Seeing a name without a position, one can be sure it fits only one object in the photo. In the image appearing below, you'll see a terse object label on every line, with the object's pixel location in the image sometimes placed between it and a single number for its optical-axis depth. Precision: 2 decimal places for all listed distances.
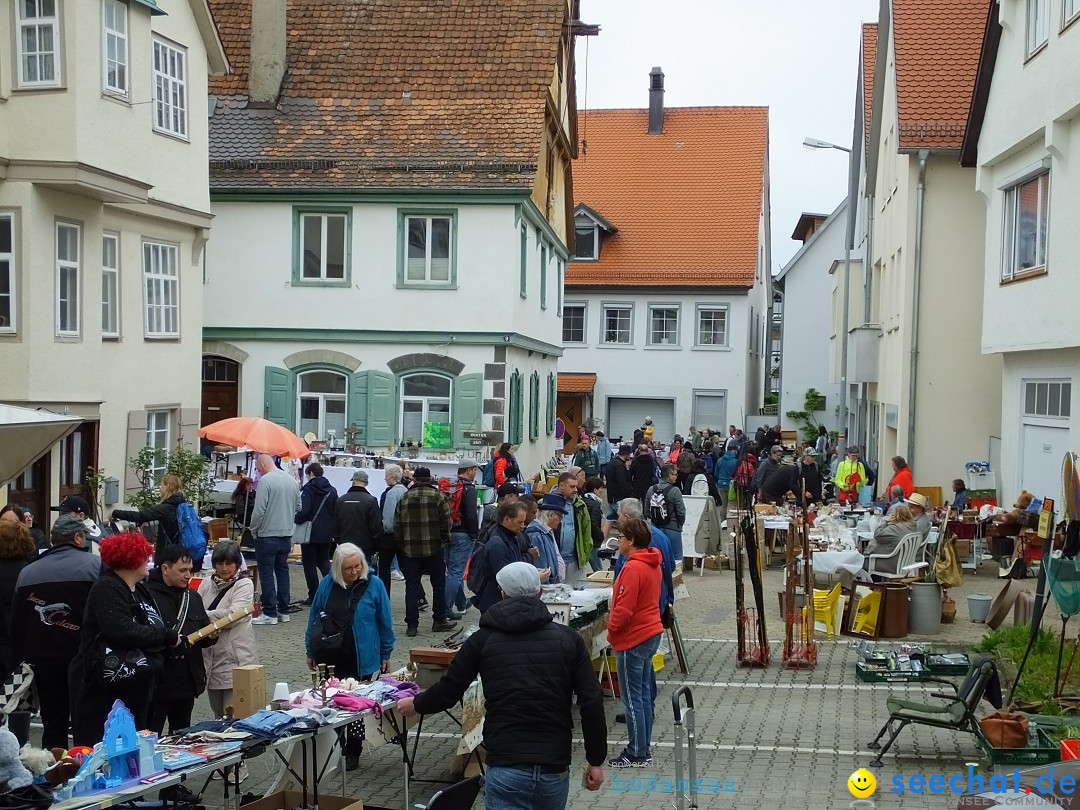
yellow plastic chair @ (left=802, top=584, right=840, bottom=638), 14.60
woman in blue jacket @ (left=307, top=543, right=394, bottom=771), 9.05
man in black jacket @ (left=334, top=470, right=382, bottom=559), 14.36
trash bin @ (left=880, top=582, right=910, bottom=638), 14.27
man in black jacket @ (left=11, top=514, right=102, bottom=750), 8.30
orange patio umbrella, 17.20
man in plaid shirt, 13.99
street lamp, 27.66
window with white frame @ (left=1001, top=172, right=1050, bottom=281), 16.50
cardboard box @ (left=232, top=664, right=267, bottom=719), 8.47
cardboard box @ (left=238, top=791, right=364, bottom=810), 7.46
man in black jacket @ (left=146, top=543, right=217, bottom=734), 8.05
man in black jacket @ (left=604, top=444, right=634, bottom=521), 20.75
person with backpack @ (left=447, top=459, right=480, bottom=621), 14.96
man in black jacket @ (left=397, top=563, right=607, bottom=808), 6.22
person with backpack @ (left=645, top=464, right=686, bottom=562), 15.09
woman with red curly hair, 7.44
